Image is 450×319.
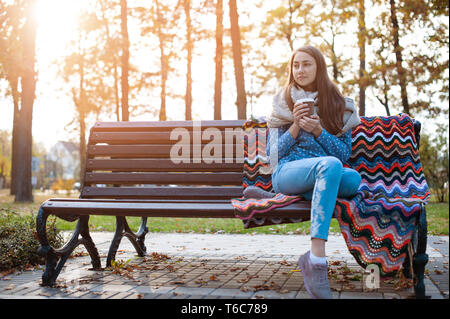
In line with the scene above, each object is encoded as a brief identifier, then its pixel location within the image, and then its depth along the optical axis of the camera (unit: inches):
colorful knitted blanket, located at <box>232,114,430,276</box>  125.4
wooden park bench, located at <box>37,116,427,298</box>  173.1
